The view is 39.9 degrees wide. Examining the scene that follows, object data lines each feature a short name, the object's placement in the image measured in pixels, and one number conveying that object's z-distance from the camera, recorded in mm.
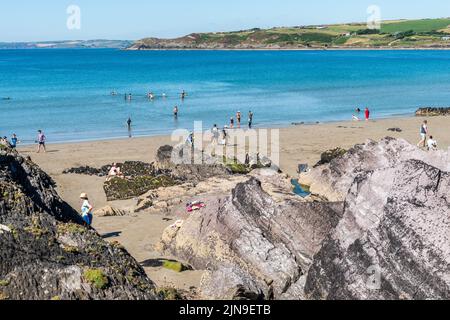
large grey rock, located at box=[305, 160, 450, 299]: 13320
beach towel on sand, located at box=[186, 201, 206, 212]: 23189
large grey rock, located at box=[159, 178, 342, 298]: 16984
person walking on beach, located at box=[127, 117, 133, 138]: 58888
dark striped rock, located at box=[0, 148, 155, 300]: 9555
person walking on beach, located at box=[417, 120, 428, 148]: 44462
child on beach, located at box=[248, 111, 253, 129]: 60466
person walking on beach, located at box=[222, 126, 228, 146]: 46128
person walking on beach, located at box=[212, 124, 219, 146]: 47184
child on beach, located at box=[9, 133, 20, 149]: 47372
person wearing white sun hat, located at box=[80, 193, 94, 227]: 20594
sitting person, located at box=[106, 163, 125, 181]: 34309
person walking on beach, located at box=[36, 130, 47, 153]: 46562
